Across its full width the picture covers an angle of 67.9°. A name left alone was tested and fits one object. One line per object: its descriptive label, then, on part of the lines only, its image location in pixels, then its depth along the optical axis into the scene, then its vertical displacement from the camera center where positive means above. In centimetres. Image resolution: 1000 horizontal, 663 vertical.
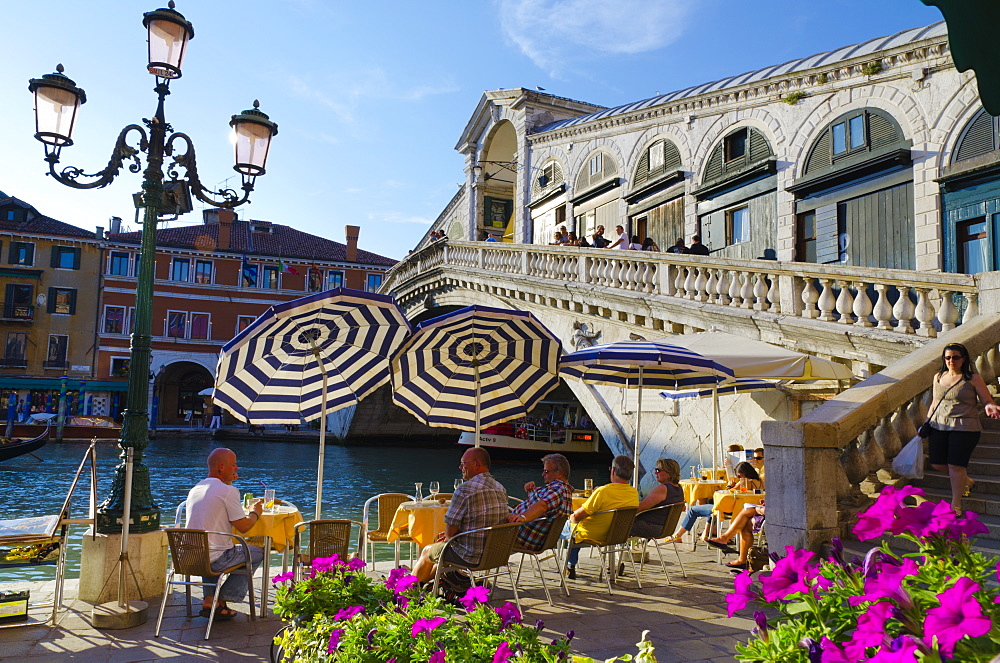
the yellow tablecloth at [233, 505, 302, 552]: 559 -91
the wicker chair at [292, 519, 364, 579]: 490 -88
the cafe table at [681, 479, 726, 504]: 795 -77
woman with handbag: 503 +4
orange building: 3722 +601
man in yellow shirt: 561 -71
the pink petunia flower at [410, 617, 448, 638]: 215 -63
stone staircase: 477 -48
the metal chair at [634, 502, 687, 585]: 604 -85
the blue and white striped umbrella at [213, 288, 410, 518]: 579 +43
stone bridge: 493 +98
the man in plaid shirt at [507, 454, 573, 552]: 514 -66
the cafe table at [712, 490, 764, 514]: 678 -76
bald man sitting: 482 -75
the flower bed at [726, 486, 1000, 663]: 126 -36
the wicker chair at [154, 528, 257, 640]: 462 -92
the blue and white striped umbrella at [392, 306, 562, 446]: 661 +39
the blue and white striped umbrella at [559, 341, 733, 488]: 679 +48
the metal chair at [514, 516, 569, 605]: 515 -85
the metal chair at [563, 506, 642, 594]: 553 -89
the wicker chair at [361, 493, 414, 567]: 628 -94
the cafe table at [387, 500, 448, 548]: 584 -88
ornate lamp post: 552 +200
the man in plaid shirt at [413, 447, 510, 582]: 481 -69
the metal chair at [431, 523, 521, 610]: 464 -86
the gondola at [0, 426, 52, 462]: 2030 -136
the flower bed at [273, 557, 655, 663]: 207 -68
